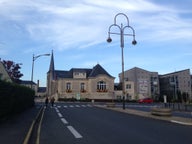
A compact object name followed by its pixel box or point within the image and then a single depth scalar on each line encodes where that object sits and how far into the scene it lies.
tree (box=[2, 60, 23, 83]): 49.70
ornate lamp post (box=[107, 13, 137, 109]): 20.52
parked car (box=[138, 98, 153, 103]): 50.05
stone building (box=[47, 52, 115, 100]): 56.46
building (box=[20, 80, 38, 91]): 104.30
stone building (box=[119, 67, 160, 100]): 71.42
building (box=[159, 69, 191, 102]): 74.48
